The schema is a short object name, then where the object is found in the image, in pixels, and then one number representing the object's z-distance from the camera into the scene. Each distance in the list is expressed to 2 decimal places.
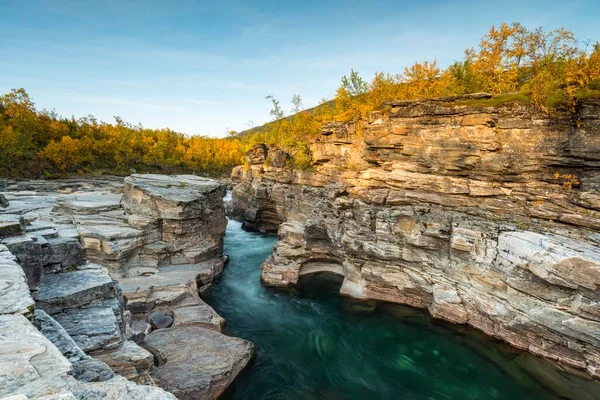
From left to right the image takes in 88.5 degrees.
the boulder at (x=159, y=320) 15.77
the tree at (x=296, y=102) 39.72
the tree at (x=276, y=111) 41.19
